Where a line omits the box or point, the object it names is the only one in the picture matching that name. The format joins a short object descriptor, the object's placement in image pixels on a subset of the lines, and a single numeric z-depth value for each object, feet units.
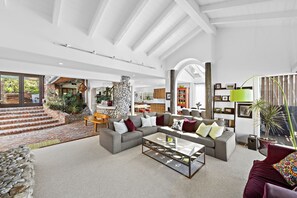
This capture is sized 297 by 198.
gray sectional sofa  10.07
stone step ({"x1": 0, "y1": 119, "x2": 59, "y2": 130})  17.64
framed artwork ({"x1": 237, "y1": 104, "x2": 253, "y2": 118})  13.57
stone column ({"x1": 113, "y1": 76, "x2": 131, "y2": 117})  20.96
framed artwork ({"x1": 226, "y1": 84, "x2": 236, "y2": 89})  14.26
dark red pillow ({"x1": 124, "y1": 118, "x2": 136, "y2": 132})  12.92
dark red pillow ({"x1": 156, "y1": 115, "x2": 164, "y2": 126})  16.35
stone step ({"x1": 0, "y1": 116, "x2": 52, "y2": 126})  18.40
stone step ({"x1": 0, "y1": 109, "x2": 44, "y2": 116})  20.50
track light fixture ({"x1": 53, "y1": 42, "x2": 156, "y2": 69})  10.43
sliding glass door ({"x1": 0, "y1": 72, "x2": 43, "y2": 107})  22.89
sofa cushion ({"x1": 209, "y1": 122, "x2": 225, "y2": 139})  10.79
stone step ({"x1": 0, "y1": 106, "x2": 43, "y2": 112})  21.32
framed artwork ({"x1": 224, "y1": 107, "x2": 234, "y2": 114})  14.61
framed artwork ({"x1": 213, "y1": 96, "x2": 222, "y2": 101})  15.16
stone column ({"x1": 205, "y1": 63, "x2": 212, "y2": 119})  15.37
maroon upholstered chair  4.99
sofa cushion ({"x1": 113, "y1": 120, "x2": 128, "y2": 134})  12.22
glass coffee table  8.45
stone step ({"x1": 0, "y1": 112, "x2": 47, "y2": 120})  19.26
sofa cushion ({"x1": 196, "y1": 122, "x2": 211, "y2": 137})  11.38
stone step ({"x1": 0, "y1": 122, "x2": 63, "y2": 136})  16.48
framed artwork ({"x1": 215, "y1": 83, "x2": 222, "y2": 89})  15.24
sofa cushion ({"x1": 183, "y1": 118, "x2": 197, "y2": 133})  13.21
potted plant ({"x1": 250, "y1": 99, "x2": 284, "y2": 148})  11.43
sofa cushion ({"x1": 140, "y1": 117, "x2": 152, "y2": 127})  14.79
